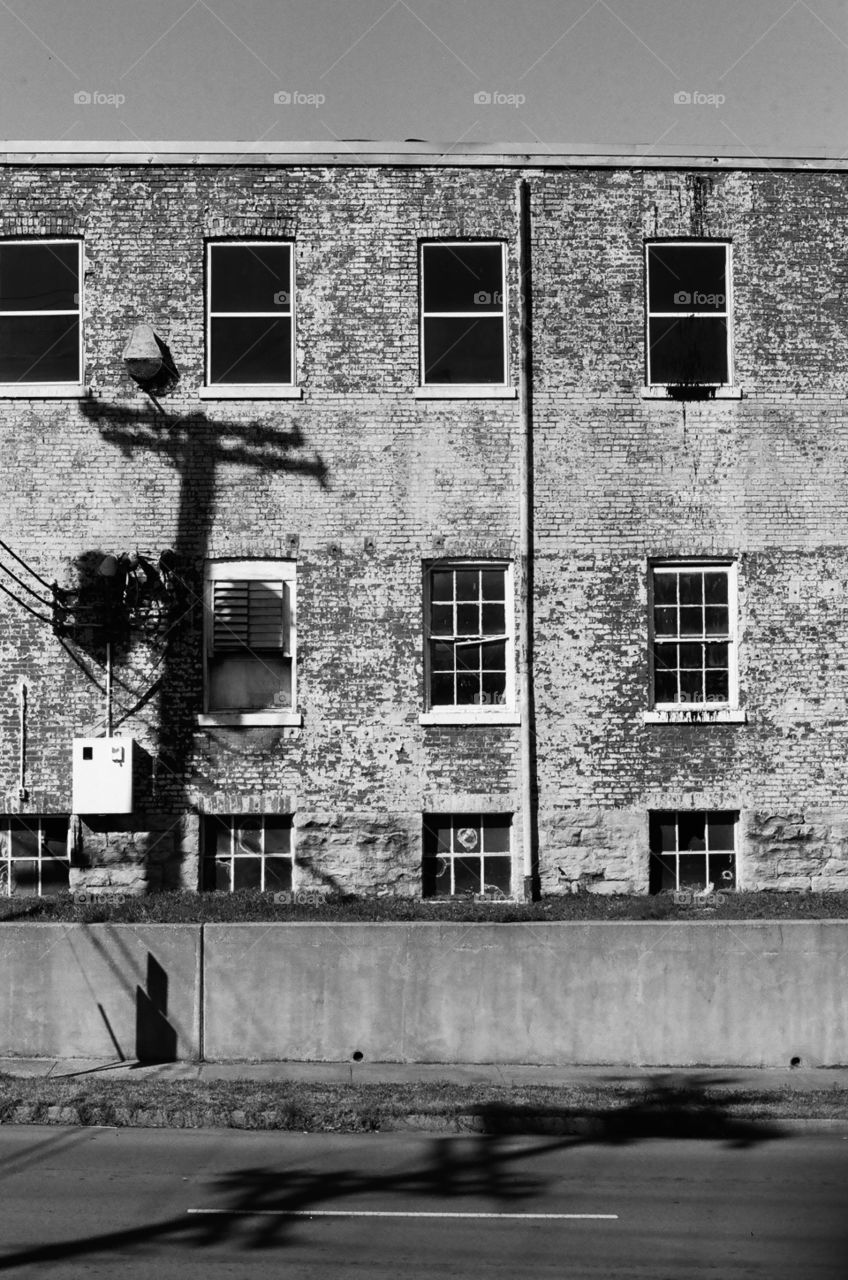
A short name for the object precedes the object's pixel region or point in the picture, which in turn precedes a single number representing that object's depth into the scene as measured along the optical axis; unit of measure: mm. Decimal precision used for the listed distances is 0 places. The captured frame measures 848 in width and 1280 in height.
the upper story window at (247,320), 17438
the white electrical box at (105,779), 16328
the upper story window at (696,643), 17406
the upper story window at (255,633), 17188
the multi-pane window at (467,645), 17391
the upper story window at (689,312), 17609
